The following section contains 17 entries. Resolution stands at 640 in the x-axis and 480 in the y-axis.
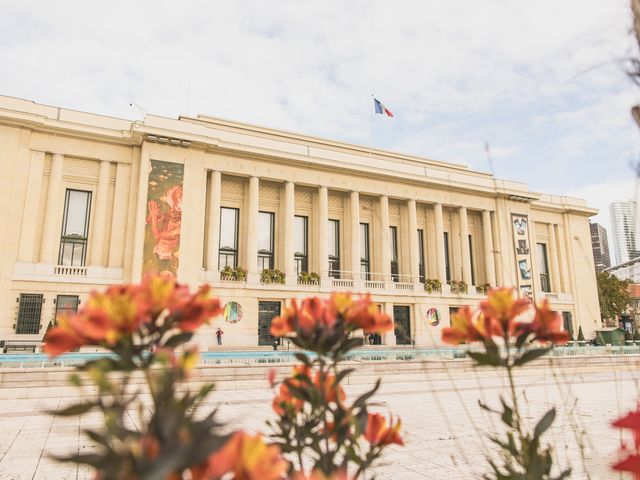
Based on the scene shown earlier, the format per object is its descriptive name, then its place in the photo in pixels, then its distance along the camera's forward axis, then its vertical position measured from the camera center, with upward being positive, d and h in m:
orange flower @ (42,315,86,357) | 1.01 -0.03
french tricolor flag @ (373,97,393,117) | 35.25 +17.22
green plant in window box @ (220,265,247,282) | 28.45 +3.19
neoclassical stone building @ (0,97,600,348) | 25.17 +7.18
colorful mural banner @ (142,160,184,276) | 26.36 +6.39
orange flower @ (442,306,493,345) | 1.56 -0.02
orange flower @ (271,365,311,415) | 1.77 -0.30
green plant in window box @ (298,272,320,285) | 30.86 +3.16
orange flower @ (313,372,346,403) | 1.62 -0.25
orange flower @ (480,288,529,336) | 1.55 +0.05
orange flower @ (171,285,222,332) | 1.13 +0.03
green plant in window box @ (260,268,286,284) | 29.42 +3.20
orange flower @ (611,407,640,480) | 0.90 -0.28
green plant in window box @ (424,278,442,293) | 34.38 +2.98
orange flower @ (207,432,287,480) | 0.80 -0.25
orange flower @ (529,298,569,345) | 1.53 -0.01
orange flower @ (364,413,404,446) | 1.69 -0.42
